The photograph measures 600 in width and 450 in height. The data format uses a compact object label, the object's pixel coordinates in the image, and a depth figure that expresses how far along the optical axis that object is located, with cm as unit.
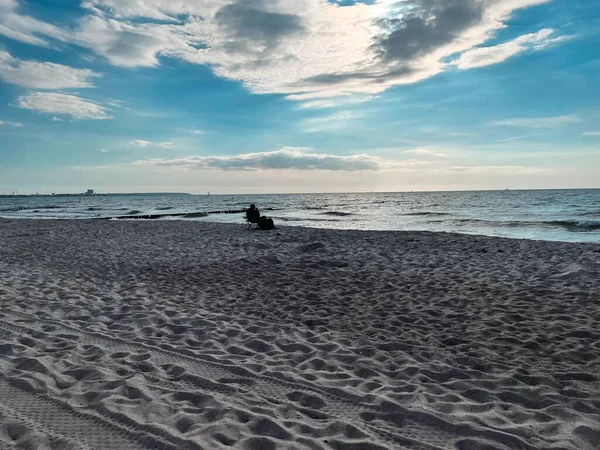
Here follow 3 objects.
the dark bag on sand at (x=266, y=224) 2136
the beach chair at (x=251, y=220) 2195
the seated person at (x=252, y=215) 2197
